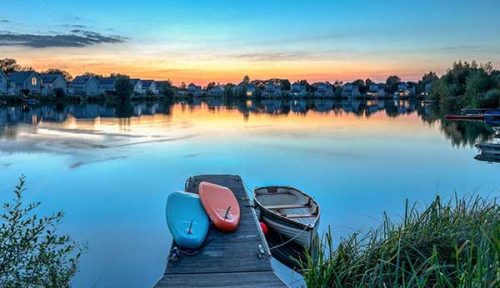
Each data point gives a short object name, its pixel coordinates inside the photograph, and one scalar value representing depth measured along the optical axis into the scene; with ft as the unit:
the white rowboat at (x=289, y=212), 33.22
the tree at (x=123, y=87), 312.50
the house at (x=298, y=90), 516.12
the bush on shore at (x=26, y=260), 17.49
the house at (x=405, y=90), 522.47
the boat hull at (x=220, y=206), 30.01
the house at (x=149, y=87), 393.91
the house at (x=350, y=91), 509.35
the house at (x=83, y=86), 307.17
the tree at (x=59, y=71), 389.19
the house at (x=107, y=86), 324.60
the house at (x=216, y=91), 533.96
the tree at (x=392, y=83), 538.06
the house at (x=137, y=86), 366.63
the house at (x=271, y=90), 504.84
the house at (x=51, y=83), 279.65
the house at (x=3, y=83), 246.23
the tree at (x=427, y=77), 483.96
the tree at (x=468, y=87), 177.51
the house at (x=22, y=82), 255.68
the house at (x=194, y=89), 532.32
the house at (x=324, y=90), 513.45
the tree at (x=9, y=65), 317.24
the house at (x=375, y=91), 527.40
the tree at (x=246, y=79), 557.95
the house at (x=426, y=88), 421.26
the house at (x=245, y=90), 497.87
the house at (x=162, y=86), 413.47
